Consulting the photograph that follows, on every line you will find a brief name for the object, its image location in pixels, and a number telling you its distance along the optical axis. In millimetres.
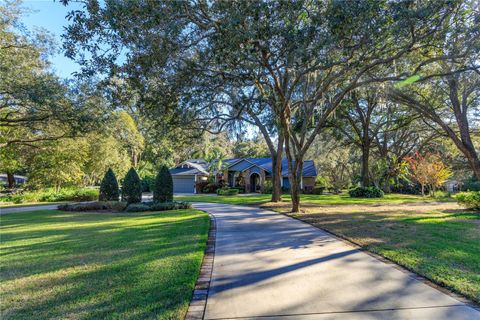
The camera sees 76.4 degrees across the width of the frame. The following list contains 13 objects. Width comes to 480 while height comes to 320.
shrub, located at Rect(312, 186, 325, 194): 30653
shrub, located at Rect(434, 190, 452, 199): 25542
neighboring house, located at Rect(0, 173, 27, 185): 45609
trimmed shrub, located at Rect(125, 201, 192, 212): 14955
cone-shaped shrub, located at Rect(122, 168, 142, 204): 16703
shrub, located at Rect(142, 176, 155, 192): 35156
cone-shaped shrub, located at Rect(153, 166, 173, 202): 16250
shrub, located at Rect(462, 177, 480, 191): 29122
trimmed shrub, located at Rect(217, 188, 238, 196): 29016
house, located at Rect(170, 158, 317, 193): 32875
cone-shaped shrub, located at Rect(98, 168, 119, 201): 18109
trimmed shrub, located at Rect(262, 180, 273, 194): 29895
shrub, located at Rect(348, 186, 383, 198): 23656
